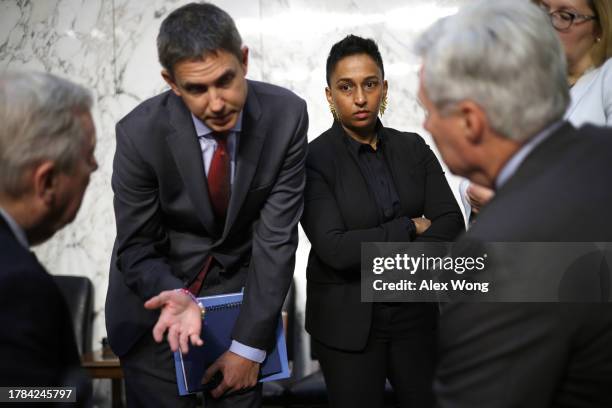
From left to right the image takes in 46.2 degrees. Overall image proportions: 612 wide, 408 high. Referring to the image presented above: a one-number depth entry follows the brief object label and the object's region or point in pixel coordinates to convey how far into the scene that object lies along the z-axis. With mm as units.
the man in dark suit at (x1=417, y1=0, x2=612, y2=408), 1133
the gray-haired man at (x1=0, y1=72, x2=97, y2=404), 1193
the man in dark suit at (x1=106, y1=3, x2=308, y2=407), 2094
